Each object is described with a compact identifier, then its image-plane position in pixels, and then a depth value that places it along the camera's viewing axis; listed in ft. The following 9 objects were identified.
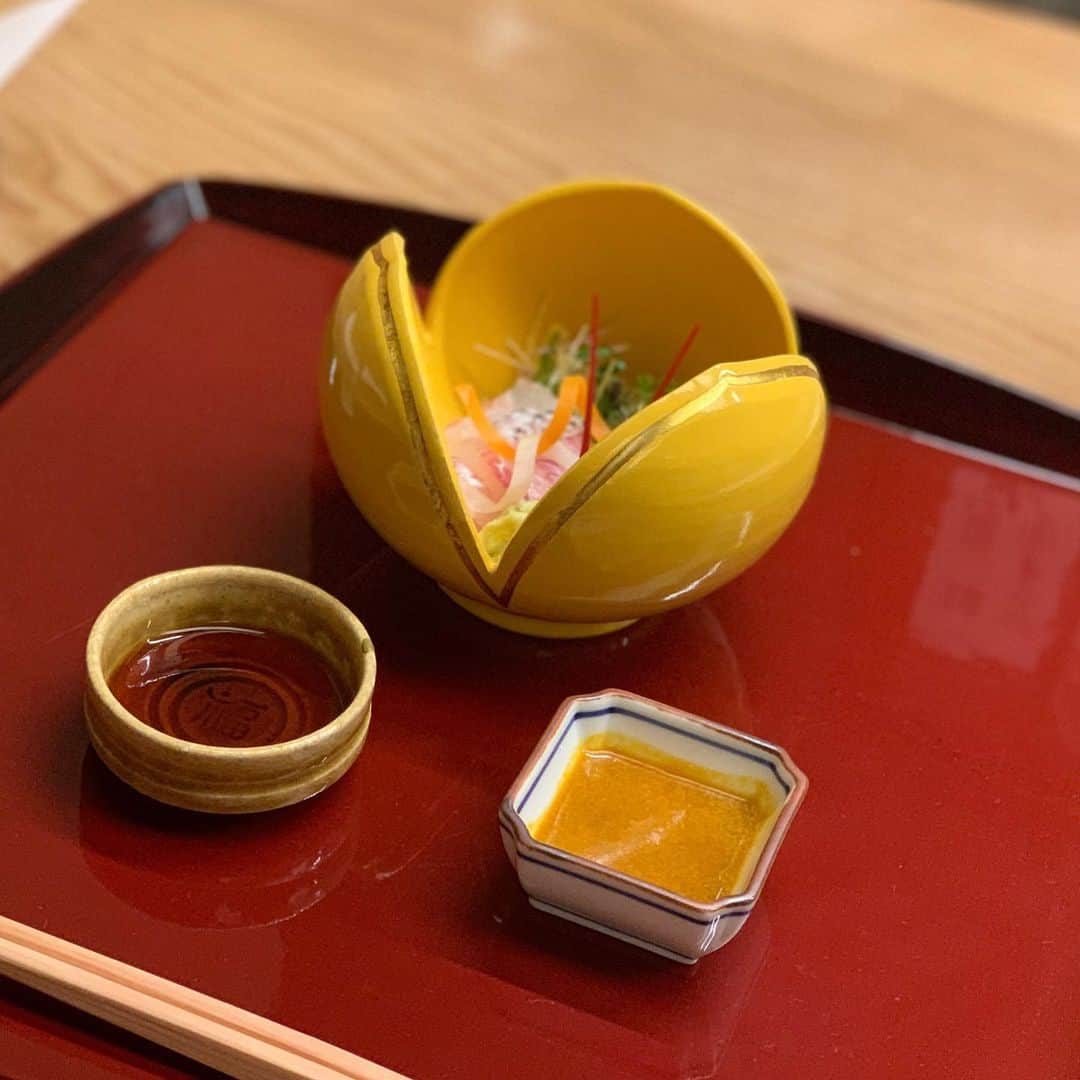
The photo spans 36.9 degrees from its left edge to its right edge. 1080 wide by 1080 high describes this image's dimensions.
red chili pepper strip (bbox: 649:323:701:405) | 4.03
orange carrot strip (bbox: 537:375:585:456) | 3.67
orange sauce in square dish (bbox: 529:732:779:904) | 2.96
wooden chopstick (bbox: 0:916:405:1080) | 2.66
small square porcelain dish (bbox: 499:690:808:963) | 2.85
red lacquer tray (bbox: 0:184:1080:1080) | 2.85
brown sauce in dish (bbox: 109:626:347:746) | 3.10
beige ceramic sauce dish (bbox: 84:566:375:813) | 2.92
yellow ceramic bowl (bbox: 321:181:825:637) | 3.14
